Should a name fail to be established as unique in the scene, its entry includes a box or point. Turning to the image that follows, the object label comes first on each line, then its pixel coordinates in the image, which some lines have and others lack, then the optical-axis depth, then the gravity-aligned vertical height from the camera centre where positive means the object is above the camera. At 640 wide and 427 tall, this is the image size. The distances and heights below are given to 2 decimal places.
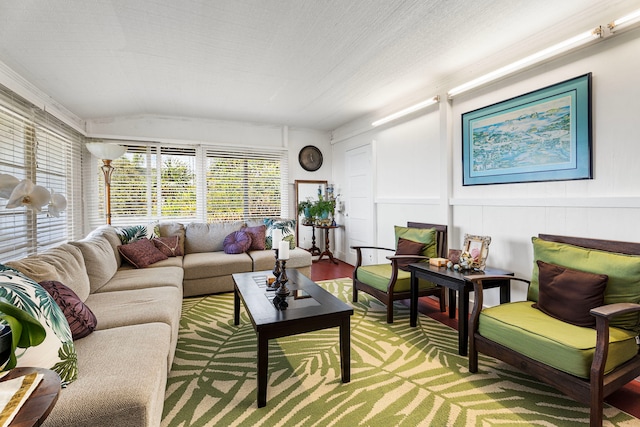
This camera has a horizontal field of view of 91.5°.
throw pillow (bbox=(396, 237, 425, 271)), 3.31 -0.46
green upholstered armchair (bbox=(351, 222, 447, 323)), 3.02 -0.67
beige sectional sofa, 1.22 -0.70
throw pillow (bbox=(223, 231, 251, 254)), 4.32 -0.47
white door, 5.07 +0.14
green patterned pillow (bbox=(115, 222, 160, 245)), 3.90 -0.29
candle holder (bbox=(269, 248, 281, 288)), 2.46 -0.54
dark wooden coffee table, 1.87 -0.69
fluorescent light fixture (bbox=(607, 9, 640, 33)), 2.01 +1.23
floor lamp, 3.84 +0.70
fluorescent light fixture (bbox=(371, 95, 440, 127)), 3.62 +1.25
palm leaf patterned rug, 1.74 -1.16
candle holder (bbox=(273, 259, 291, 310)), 2.20 -0.62
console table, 2.42 -0.65
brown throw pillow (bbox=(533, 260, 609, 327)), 1.86 -0.54
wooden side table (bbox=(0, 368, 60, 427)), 0.75 -0.50
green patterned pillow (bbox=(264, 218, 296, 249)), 4.63 -0.31
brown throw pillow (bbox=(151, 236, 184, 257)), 4.05 -0.46
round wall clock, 5.98 +0.99
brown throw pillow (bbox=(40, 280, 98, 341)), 1.64 -0.54
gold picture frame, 2.76 -0.41
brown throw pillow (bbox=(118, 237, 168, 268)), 3.55 -0.50
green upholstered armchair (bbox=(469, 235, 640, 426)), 1.59 -0.70
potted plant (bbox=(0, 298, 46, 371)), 0.84 -0.35
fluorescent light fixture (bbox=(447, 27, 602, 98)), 2.26 +1.23
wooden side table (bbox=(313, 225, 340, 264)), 5.77 -0.66
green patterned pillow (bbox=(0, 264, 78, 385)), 1.17 -0.49
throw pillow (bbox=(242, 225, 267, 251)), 4.54 -0.41
